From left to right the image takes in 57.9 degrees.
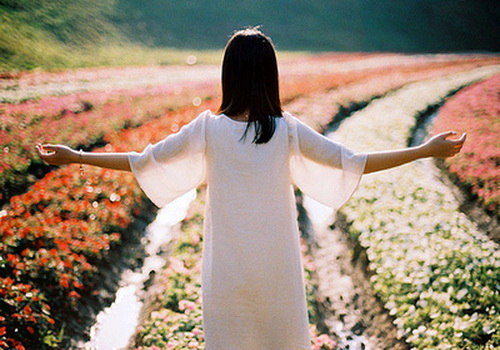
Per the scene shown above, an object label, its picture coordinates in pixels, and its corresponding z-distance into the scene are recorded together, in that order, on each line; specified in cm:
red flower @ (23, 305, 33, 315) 386
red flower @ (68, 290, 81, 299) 447
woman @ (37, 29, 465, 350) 202
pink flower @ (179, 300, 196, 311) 442
